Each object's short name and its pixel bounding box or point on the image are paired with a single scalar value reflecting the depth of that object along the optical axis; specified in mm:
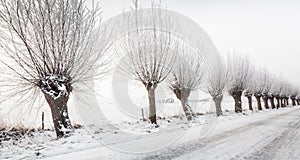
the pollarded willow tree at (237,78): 35719
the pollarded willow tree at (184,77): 22094
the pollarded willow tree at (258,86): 47531
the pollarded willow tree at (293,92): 83981
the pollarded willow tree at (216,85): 30212
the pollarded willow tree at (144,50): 16625
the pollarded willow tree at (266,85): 52938
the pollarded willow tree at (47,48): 10125
